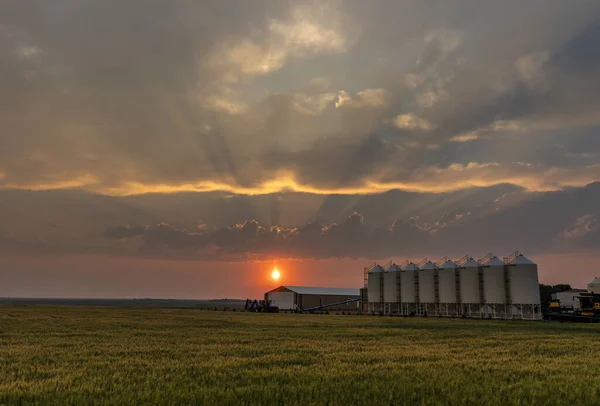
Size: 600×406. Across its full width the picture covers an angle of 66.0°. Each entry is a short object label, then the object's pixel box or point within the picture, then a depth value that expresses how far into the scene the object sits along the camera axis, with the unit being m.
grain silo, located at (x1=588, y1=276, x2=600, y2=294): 97.00
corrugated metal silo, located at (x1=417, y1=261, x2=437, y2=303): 101.25
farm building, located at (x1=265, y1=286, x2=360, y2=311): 144.25
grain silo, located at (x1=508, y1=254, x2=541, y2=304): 84.19
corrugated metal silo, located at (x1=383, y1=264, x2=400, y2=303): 109.94
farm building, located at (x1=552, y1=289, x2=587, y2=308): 135.88
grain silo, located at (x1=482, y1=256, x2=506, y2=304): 87.75
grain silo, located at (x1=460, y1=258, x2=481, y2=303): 92.12
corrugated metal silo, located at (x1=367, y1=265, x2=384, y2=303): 115.00
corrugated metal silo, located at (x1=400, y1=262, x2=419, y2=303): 105.38
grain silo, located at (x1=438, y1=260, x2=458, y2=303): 96.38
